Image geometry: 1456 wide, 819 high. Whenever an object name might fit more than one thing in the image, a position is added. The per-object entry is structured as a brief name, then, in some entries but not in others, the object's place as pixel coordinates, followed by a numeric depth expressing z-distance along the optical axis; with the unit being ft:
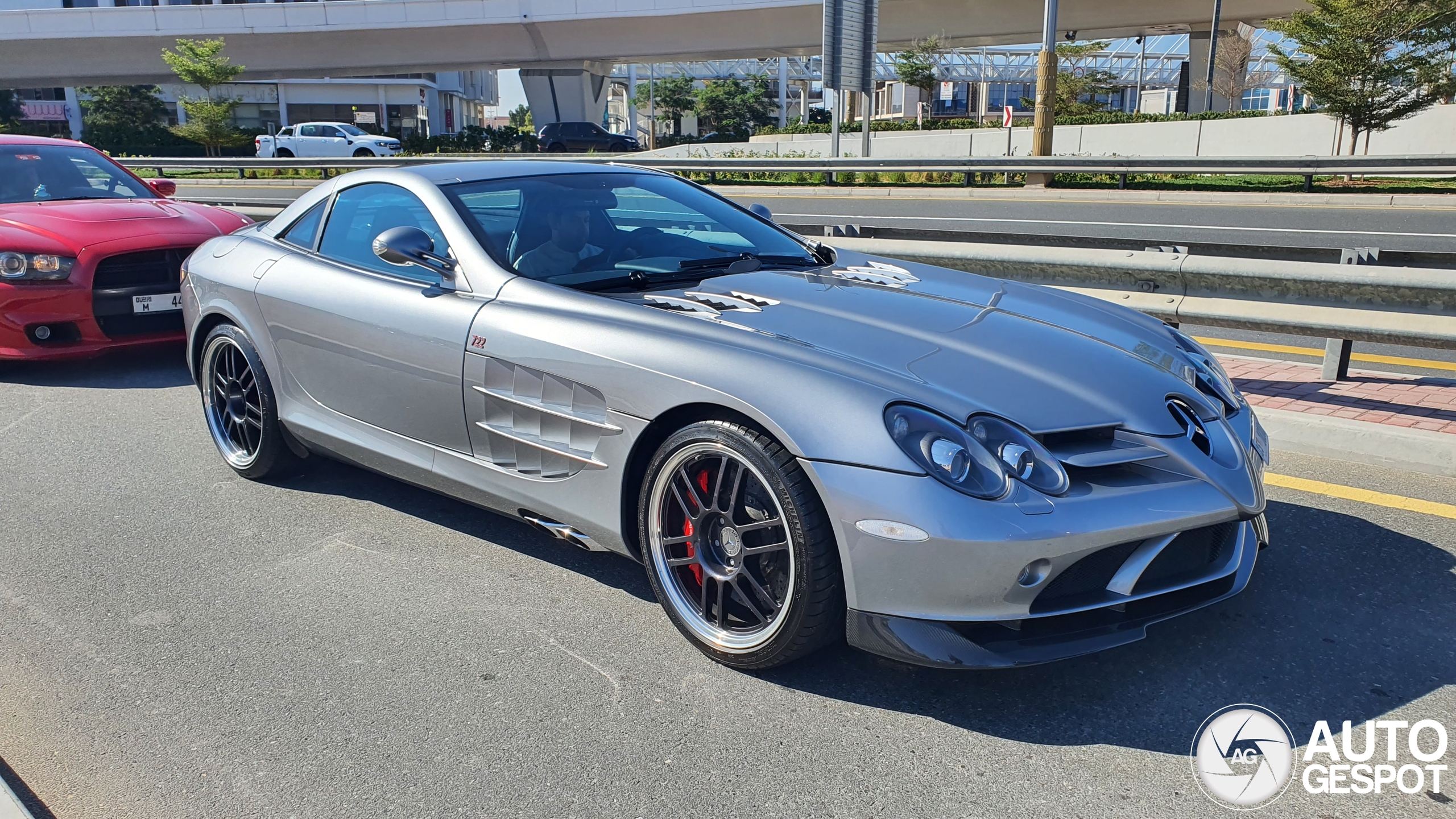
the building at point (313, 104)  233.35
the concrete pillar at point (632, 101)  274.57
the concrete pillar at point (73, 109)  231.30
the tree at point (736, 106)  254.06
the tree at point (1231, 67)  139.03
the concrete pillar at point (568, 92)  176.86
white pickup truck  138.72
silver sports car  9.11
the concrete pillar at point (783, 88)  219.82
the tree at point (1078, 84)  136.87
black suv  157.28
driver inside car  12.82
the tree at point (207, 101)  155.63
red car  22.09
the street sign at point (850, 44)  81.97
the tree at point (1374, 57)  80.94
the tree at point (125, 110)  208.64
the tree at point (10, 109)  210.59
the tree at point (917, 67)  149.89
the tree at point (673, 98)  273.95
